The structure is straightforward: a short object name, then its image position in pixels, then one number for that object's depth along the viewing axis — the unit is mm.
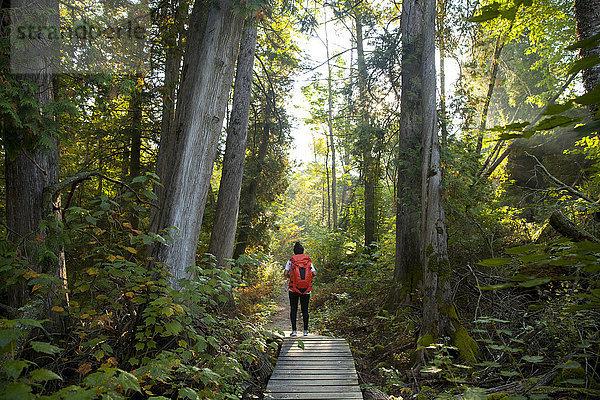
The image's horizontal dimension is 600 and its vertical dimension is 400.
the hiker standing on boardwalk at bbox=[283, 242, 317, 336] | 7184
